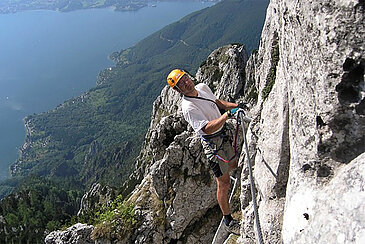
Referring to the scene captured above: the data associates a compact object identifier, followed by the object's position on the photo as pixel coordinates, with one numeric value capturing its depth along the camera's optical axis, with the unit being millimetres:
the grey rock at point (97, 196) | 85956
